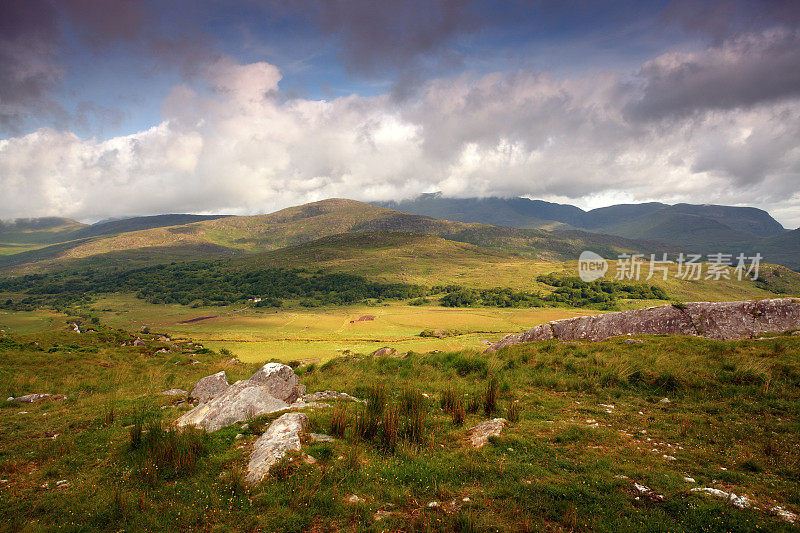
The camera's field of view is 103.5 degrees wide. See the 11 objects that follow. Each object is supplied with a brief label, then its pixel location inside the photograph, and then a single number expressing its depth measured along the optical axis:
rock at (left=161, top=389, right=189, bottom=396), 15.79
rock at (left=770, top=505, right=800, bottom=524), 5.50
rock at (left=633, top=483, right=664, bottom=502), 6.39
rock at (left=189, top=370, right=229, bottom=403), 15.38
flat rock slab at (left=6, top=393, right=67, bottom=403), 14.53
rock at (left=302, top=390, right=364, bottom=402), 13.84
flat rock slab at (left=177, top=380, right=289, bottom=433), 10.68
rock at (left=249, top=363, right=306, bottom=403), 15.01
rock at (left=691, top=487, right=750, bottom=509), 5.89
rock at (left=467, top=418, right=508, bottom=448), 9.48
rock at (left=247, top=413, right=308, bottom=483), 7.71
